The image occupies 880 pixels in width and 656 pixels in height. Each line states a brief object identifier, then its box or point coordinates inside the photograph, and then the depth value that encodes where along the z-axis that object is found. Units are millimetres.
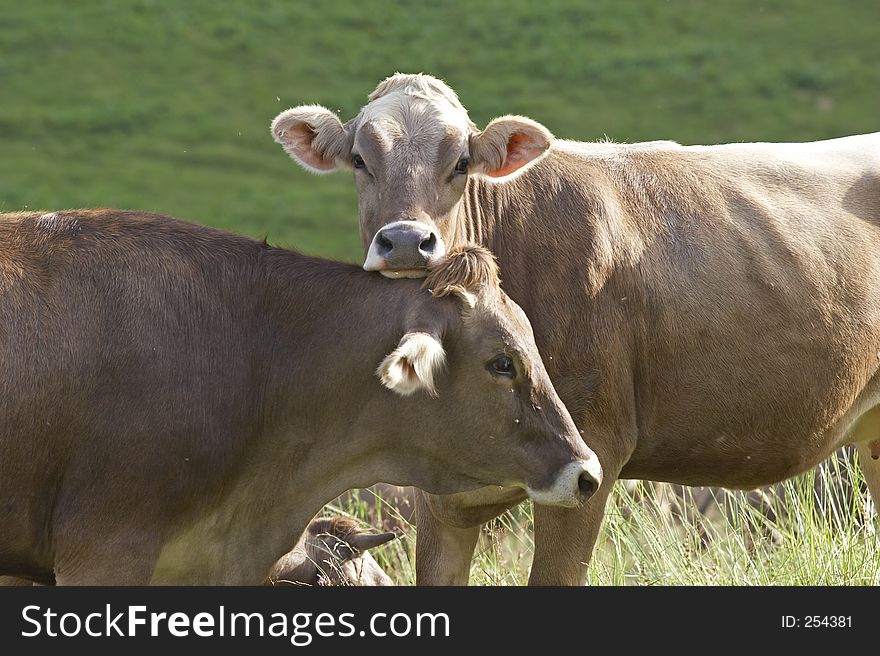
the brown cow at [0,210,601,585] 12312
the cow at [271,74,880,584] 14422
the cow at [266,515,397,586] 16047
